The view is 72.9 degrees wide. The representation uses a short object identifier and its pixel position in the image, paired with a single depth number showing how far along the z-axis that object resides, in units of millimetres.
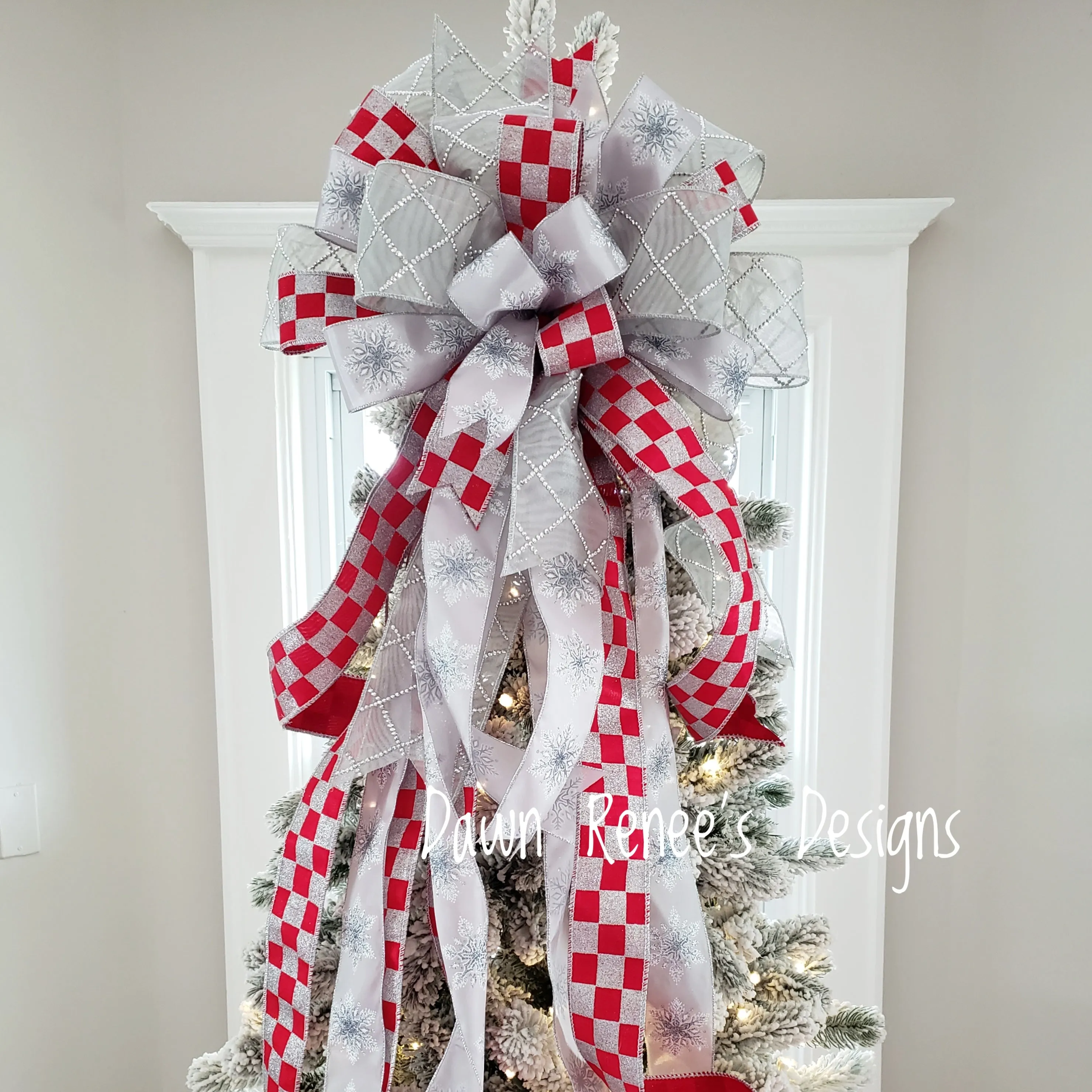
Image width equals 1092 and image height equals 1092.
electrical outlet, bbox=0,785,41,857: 1074
